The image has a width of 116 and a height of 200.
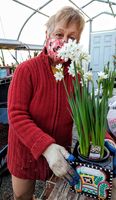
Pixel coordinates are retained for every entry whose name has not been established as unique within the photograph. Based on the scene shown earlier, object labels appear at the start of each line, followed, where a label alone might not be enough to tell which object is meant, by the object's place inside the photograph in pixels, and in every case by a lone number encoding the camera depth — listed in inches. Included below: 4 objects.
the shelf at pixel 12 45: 104.1
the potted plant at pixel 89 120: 23.6
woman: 27.2
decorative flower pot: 23.6
